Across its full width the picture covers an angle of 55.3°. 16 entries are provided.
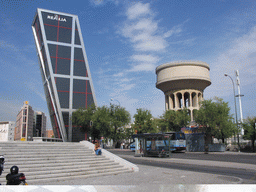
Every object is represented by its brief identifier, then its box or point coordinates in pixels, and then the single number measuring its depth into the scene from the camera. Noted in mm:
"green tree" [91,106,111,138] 46625
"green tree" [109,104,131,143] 46688
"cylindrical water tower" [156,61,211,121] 66188
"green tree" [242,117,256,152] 31812
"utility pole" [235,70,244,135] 62094
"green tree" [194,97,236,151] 36281
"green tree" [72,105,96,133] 55466
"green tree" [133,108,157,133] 47688
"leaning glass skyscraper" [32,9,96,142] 58156
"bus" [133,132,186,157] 22906
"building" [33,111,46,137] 184250
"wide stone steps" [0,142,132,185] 11039
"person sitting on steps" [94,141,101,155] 16125
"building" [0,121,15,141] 103512
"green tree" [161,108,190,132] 53325
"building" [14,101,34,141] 121738
